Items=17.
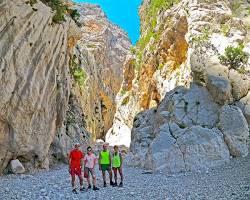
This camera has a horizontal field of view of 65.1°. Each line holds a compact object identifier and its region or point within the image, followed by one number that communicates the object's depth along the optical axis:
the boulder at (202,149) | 12.01
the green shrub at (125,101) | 30.89
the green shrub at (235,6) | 20.13
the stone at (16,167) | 10.99
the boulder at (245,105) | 13.91
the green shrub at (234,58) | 15.90
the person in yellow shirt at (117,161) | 8.64
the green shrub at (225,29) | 18.23
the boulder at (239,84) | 14.65
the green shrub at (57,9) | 14.68
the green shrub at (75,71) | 19.05
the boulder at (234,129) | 12.73
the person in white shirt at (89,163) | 8.17
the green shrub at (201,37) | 18.01
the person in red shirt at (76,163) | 7.95
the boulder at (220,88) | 14.38
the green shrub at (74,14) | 17.51
